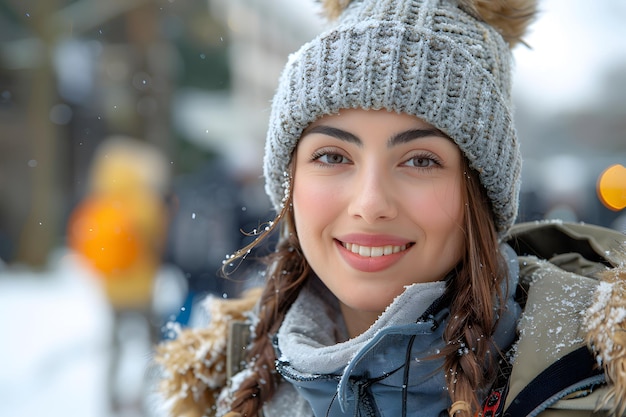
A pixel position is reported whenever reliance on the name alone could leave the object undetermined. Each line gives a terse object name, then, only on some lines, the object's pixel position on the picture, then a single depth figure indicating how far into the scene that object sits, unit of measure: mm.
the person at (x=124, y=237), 5797
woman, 1688
